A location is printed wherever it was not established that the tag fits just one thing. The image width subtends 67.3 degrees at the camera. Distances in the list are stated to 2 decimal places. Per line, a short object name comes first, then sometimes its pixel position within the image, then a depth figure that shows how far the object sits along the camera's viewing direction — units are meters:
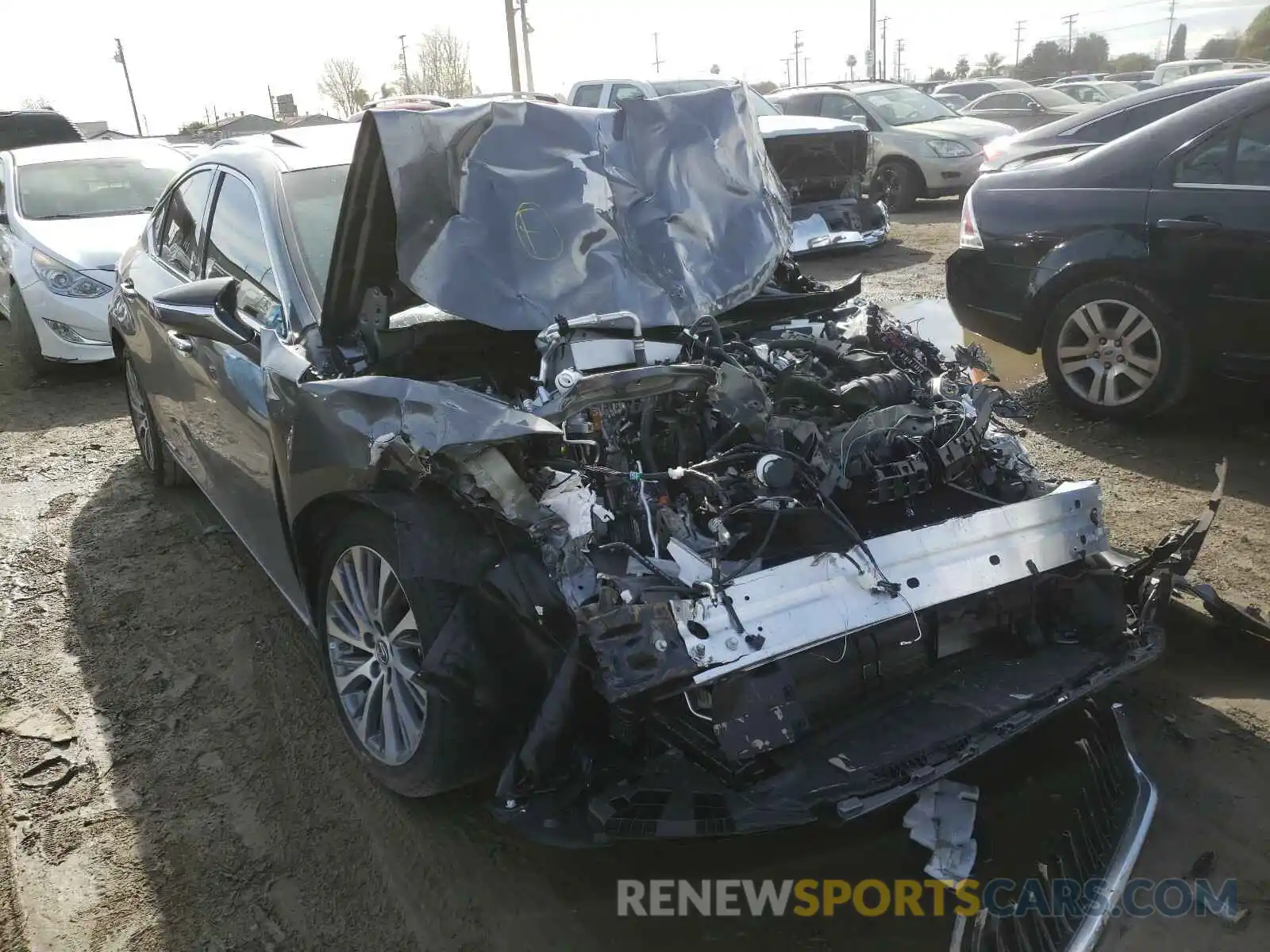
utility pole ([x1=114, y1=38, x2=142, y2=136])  60.41
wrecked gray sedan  2.32
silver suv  13.21
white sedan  7.66
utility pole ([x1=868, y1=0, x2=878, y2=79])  46.47
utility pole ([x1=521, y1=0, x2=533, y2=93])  29.85
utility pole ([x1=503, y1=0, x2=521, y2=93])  28.94
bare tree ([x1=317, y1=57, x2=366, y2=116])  59.00
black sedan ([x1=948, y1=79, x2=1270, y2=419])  4.89
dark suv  14.48
